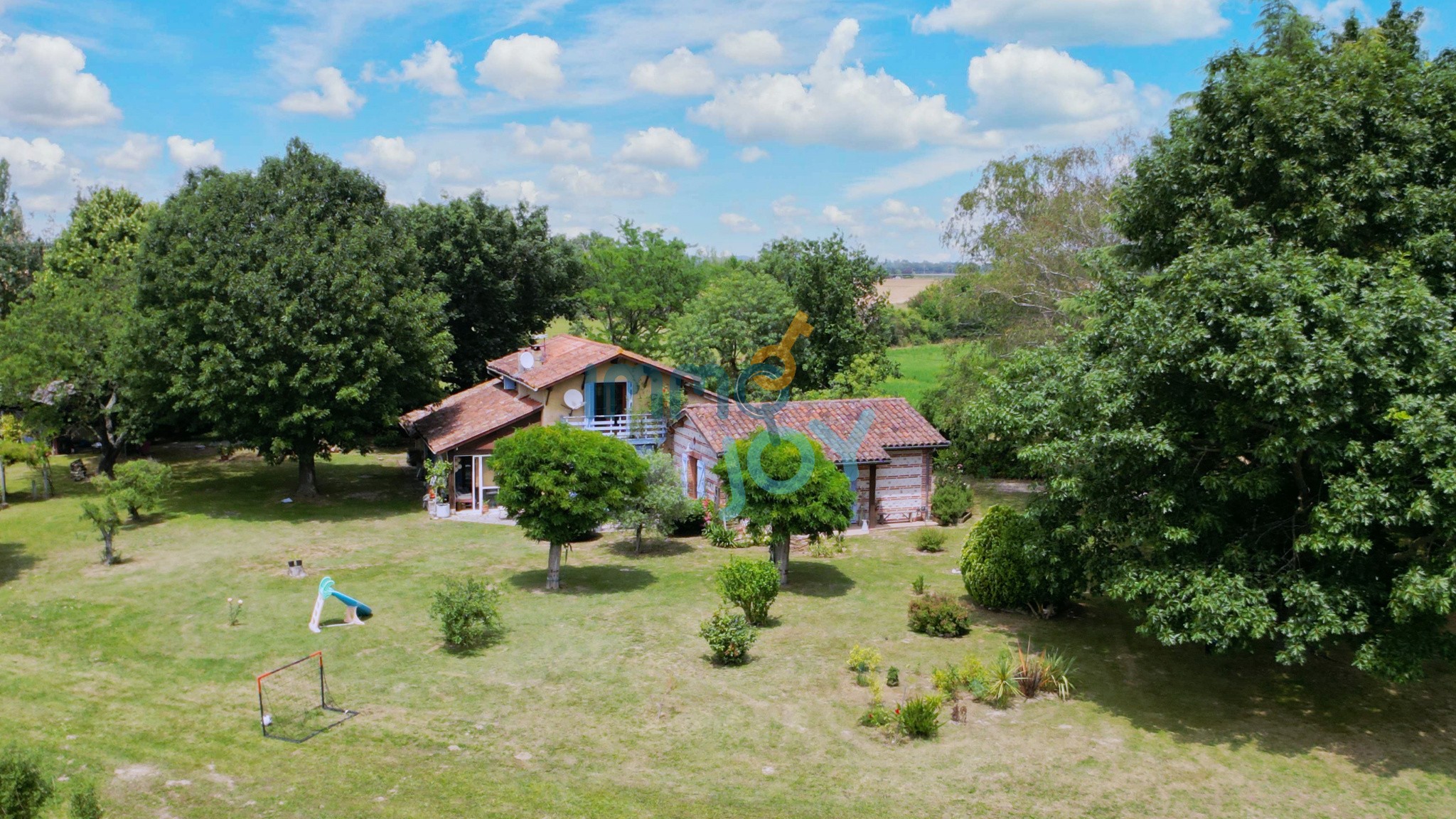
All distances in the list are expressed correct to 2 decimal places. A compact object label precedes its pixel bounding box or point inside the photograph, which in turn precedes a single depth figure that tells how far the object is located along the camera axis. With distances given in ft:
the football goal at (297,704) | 46.24
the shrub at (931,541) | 84.23
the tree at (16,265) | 155.22
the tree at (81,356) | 100.07
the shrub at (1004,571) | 62.49
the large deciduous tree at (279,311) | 91.45
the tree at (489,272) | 140.05
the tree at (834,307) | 137.90
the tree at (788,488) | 68.44
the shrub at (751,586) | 61.98
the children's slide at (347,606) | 61.36
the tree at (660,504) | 80.18
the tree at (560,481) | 67.05
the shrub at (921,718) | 45.37
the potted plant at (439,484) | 96.78
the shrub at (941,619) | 60.03
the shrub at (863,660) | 53.47
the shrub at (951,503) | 94.53
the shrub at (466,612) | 56.95
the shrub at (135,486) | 90.84
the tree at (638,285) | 181.47
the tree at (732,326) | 136.67
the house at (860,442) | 90.68
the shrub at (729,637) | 55.06
